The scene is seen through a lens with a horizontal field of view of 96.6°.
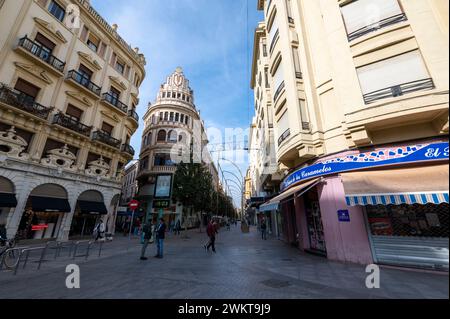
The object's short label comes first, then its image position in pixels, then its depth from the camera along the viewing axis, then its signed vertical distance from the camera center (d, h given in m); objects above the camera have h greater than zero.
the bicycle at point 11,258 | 7.79 -1.55
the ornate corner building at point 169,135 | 32.63 +15.64
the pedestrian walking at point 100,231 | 16.50 -0.64
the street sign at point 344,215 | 8.15 +0.33
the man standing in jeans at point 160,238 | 9.89 -0.73
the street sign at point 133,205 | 18.17 +1.56
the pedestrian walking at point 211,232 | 11.63 -0.50
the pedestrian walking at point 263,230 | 18.86 -0.65
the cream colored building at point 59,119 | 13.91 +8.33
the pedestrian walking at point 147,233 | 9.39 -0.47
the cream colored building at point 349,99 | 6.87 +4.88
